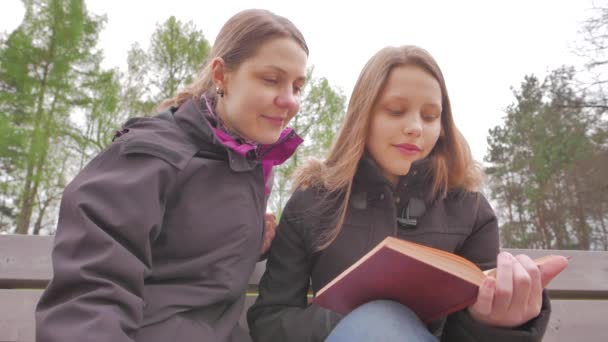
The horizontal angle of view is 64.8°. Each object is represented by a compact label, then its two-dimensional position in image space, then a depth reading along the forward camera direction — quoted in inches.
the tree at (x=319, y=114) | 581.3
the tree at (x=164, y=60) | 475.5
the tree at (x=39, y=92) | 432.1
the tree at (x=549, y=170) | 463.8
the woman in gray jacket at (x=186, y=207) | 36.7
